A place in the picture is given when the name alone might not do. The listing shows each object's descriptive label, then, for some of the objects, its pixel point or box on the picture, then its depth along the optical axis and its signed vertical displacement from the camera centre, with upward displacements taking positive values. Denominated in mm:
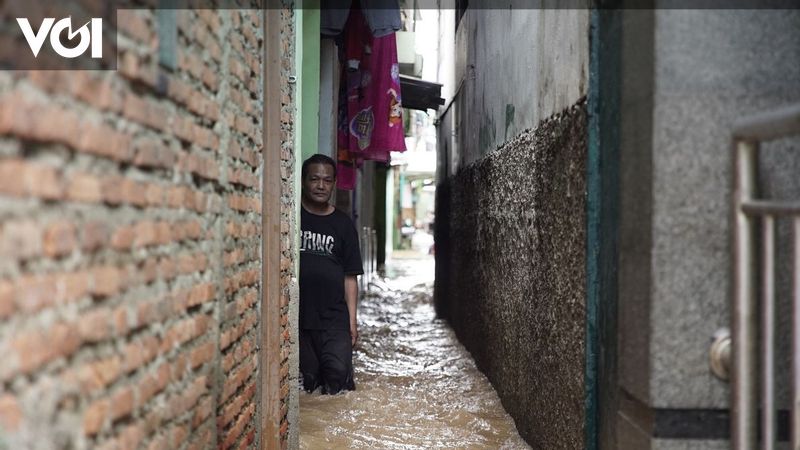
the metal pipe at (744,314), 2162 -237
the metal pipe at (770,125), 1938 +257
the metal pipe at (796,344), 1892 -278
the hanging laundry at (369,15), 6266 +1630
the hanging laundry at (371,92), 7109 +1190
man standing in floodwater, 5574 -405
